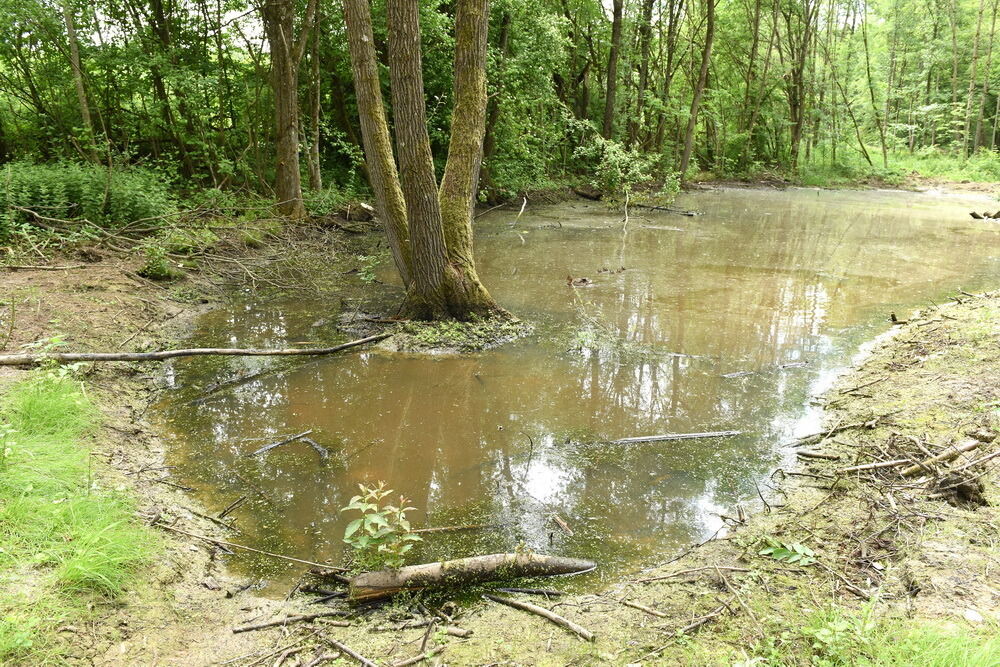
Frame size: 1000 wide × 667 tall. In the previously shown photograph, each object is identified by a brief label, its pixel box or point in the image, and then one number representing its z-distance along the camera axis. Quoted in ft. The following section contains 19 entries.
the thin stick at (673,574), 10.79
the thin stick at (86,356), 15.96
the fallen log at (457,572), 10.44
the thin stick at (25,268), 25.31
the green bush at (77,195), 28.68
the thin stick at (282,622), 9.64
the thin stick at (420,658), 8.69
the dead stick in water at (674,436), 16.53
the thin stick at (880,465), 12.82
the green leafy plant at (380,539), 10.40
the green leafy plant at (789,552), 10.56
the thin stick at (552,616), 9.28
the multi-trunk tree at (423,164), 23.22
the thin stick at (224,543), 11.86
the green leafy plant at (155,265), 28.55
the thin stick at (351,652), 8.68
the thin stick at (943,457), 12.46
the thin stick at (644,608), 9.67
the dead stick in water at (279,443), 15.96
